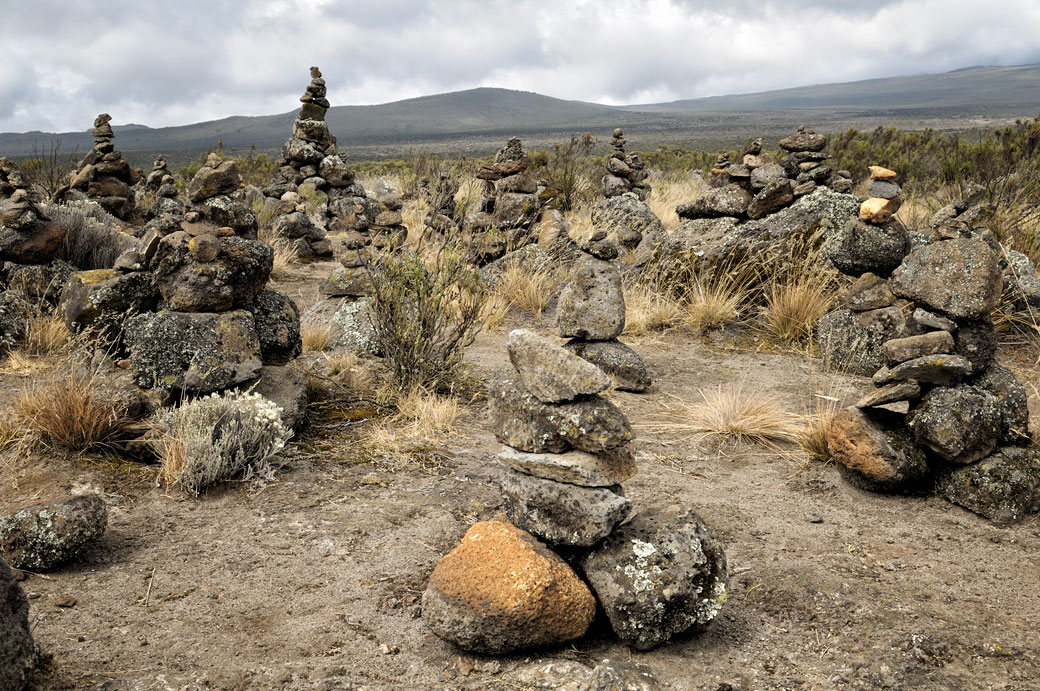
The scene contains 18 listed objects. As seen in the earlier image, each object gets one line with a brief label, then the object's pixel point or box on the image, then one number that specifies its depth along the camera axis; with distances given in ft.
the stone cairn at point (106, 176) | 42.68
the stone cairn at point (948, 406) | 13.50
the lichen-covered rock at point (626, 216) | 39.99
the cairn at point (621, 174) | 46.24
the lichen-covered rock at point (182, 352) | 16.15
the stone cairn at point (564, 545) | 9.52
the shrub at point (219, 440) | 14.24
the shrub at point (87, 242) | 26.18
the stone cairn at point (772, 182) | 29.84
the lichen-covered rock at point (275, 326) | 18.53
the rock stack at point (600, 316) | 20.35
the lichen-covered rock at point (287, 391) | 16.92
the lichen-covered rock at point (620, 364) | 21.04
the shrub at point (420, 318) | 19.79
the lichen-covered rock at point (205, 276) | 16.56
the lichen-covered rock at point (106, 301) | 17.35
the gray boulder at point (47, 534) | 11.17
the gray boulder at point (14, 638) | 7.92
